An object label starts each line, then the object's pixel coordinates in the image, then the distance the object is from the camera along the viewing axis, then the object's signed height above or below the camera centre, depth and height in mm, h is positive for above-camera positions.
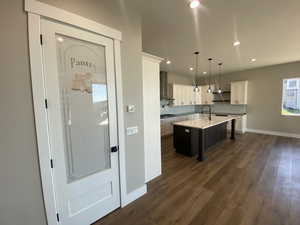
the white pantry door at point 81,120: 1508 -217
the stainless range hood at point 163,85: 6473 +685
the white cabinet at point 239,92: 6451 +306
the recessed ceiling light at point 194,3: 1934 +1311
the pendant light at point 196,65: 4321 +1370
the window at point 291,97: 5578 +38
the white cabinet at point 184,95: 6865 +257
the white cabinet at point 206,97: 7786 +151
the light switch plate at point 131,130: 2168 -447
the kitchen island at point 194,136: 3704 -1022
